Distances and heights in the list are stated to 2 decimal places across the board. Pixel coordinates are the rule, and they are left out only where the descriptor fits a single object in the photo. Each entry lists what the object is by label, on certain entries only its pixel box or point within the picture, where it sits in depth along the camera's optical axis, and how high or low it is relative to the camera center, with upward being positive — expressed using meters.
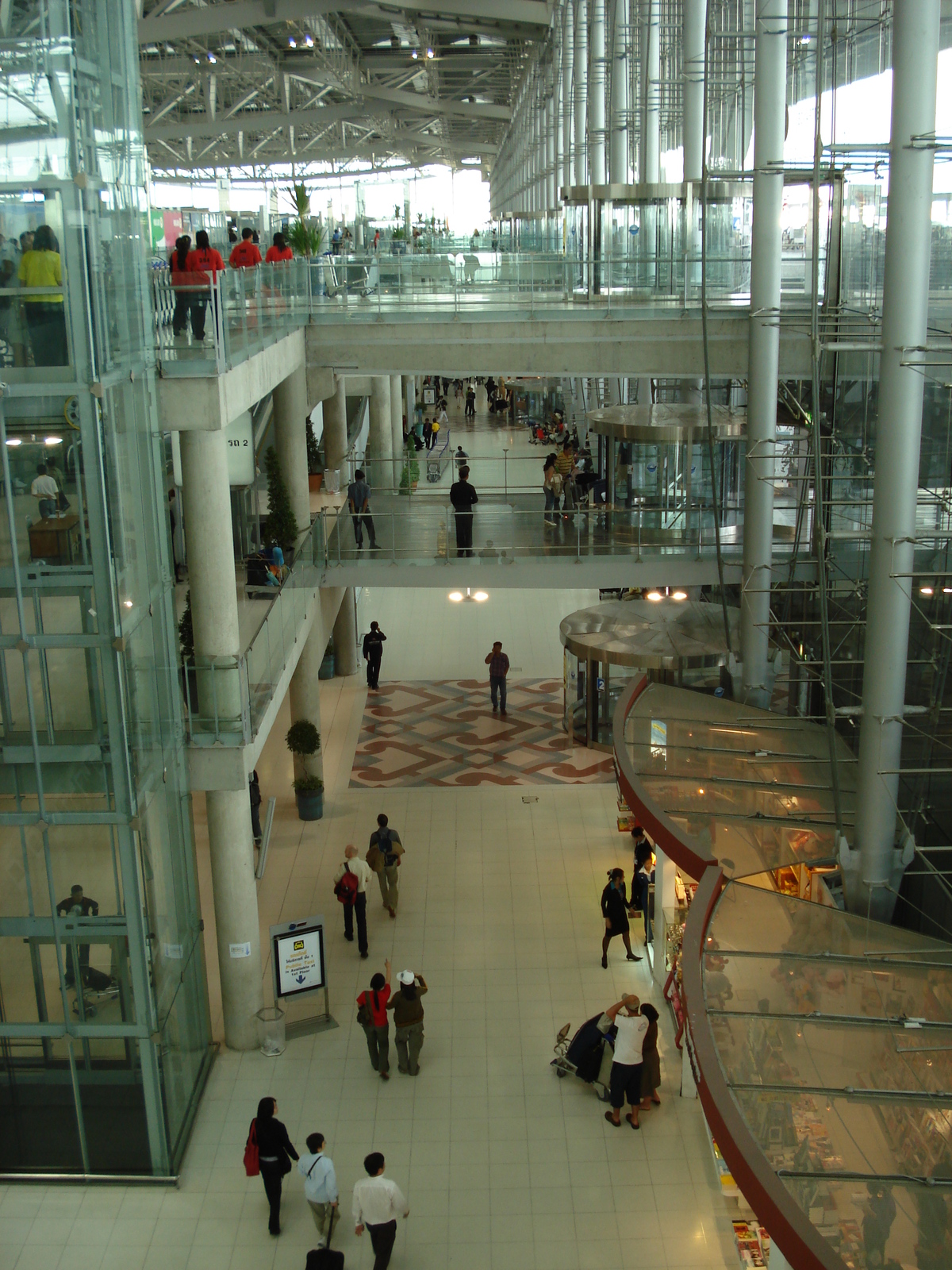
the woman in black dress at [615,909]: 12.88 -5.82
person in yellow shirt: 8.73 +0.20
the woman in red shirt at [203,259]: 12.49 +0.69
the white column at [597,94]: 30.41 +5.35
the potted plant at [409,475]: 19.34 -2.43
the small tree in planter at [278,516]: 16.12 -2.34
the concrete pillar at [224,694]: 11.02 -3.10
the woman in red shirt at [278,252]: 16.86 +1.00
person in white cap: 11.04 -5.85
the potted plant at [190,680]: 11.06 -2.97
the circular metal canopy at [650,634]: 17.91 -4.59
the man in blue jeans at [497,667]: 20.58 -5.44
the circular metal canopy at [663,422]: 18.09 -1.52
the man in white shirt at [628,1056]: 10.39 -5.88
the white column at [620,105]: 26.30 +4.40
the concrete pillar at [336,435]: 24.67 -2.10
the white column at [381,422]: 30.42 -2.31
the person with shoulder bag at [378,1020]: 10.98 -5.87
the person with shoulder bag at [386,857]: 13.95 -5.69
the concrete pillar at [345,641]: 23.31 -5.69
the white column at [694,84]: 19.48 +3.61
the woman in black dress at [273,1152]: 9.29 -5.88
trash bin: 11.79 -6.36
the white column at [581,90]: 35.25 +6.41
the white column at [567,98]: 38.50 +6.75
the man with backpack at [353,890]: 13.26 -5.74
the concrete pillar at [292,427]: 17.12 -1.31
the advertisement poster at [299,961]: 11.66 -5.70
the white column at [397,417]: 32.53 -2.37
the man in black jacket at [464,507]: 17.80 -2.57
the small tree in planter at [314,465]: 24.55 -2.65
